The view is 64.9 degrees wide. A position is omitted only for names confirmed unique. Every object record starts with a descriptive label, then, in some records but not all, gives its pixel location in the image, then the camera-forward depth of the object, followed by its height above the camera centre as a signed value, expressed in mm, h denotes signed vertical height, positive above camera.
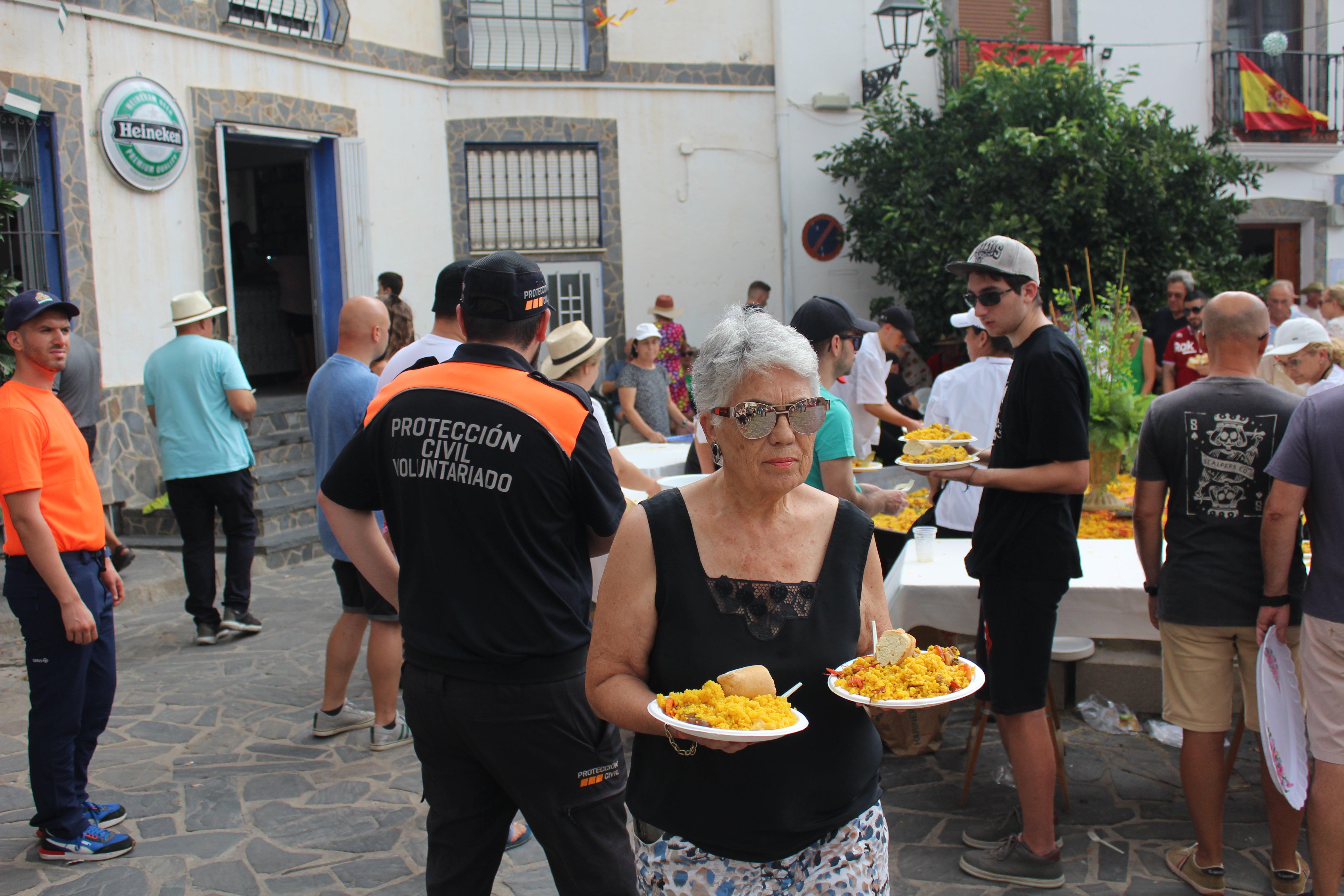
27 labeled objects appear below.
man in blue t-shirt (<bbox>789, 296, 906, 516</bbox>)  3781 -340
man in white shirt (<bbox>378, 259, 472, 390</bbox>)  4070 +0
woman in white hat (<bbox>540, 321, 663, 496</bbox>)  4625 -116
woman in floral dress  11477 -329
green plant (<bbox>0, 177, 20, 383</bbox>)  6504 +398
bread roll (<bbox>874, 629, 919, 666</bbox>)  2135 -664
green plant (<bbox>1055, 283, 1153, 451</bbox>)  5551 -361
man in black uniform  2645 -688
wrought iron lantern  12539 +3594
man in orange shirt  3641 -809
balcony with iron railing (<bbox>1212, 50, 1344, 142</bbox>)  14734 +3100
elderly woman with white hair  2100 -640
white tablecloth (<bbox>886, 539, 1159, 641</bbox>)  4367 -1193
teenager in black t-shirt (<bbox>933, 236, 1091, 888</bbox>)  3461 -678
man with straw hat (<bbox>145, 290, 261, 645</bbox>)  6707 -689
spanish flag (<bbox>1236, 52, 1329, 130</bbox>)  14680 +2813
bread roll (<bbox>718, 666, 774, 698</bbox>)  1946 -661
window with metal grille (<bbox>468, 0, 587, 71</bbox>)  12688 +3572
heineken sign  9039 +1830
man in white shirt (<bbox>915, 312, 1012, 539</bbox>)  5211 -436
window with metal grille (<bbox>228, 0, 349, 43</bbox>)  10266 +3219
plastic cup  4758 -1014
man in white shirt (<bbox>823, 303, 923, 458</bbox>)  7688 -535
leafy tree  11836 +1424
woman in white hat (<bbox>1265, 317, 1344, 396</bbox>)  4766 -208
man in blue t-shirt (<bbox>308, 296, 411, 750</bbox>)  4777 -582
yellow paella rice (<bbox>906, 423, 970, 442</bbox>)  4645 -515
